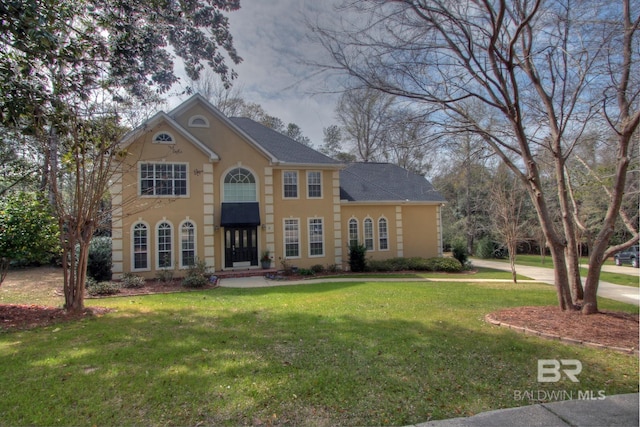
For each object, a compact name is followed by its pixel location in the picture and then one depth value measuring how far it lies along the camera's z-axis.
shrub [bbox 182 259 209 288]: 12.89
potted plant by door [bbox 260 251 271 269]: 16.62
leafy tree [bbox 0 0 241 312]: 6.22
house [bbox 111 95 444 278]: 14.84
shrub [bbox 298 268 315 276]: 16.41
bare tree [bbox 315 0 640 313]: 6.62
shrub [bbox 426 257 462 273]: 19.05
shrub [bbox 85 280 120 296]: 11.31
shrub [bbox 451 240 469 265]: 21.14
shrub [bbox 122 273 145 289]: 12.70
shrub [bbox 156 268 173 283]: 14.19
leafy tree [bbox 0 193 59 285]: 8.08
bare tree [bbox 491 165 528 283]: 14.09
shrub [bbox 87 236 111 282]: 13.68
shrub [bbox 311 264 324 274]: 17.23
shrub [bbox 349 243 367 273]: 18.03
